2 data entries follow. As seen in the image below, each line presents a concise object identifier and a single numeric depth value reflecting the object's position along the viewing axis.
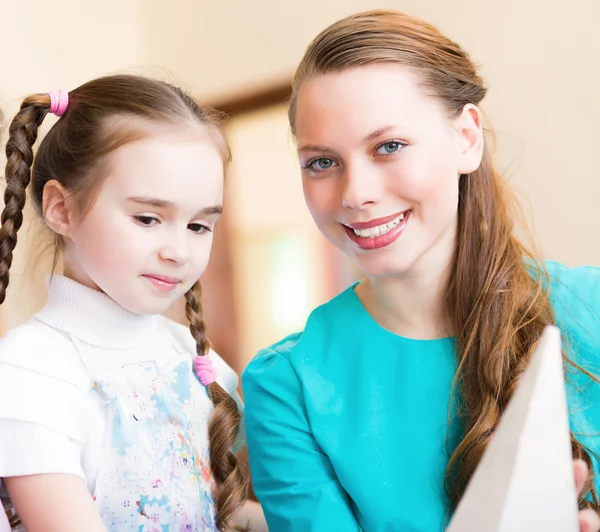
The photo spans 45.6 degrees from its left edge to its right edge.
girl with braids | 0.92
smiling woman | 1.07
